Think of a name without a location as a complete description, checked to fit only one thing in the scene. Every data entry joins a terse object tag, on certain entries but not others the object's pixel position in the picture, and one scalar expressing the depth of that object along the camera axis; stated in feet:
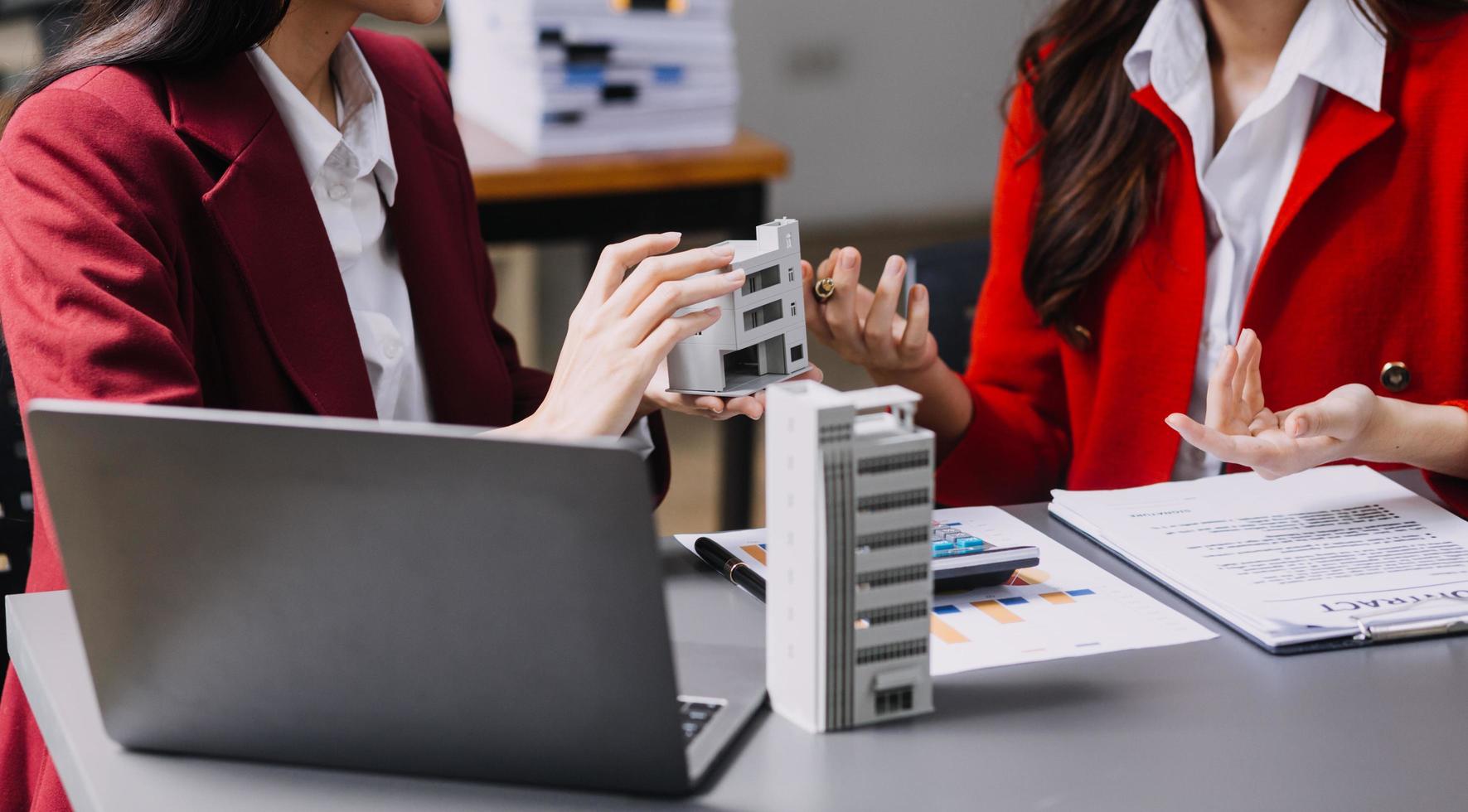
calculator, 6.76
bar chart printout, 6.58
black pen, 6.83
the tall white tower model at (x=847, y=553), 6.15
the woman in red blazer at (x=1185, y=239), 8.01
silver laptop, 5.95
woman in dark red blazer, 6.87
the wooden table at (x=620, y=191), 11.25
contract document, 6.65
